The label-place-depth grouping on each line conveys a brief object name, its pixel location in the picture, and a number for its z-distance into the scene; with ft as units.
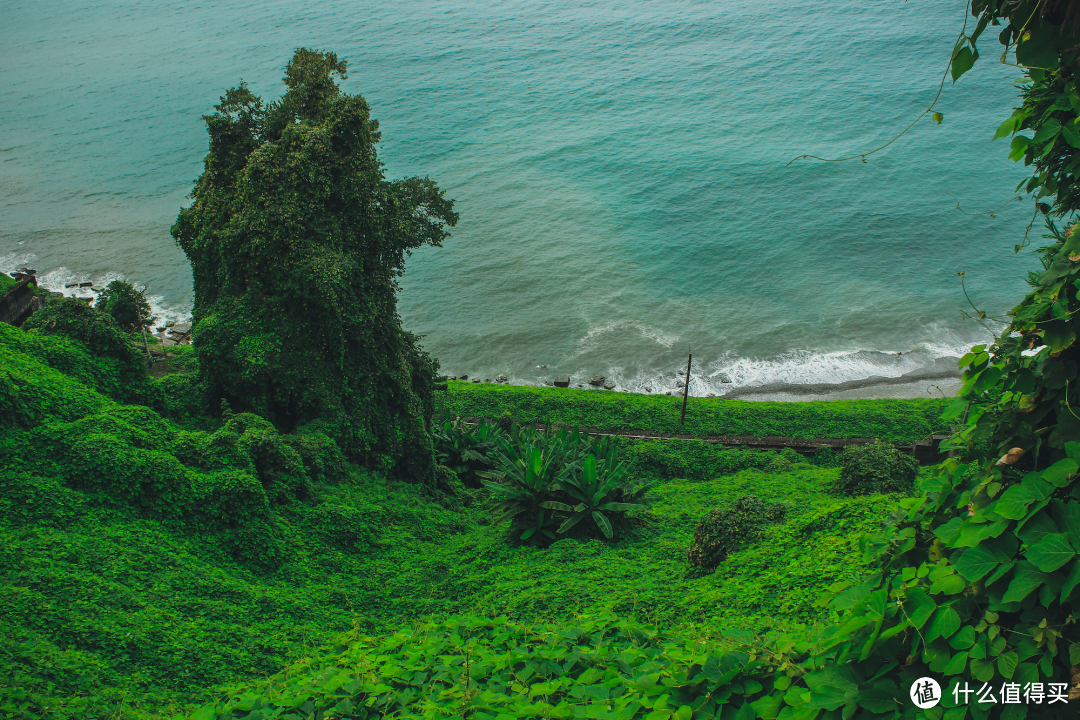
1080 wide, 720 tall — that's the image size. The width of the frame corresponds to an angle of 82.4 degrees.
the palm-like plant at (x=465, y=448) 50.06
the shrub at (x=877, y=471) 35.01
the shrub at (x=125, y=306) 59.88
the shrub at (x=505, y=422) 57.62
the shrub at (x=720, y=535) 27.94
